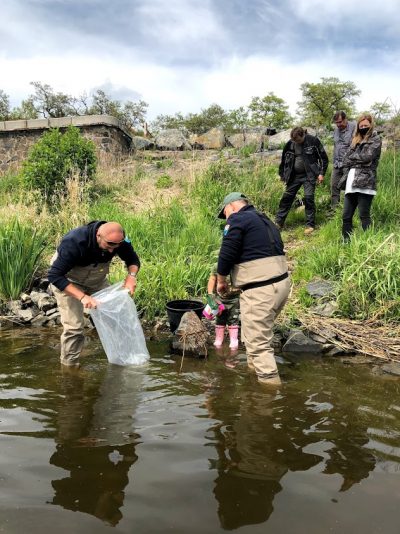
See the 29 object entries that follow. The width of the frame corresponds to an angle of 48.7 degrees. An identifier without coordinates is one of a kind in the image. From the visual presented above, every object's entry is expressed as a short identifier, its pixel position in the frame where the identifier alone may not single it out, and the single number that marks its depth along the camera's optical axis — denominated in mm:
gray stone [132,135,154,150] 15852
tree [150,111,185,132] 26359
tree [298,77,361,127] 26703
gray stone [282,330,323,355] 4797
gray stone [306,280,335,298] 5504
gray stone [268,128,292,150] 13492
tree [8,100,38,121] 19688
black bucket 4996
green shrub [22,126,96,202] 9469
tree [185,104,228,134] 27080
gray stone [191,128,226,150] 15602
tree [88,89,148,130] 21859
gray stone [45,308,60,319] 5762
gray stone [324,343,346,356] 4680
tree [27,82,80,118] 21156
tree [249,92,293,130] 28906
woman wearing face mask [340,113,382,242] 6082
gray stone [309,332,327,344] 4824
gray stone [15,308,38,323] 5723
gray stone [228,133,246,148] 15032
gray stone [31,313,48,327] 5703
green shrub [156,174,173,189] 11062
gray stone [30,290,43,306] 6012
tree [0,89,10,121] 20859
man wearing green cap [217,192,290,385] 3650
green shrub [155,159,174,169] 13396
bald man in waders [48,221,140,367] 3689
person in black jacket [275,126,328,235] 7723
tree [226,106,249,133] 24009
